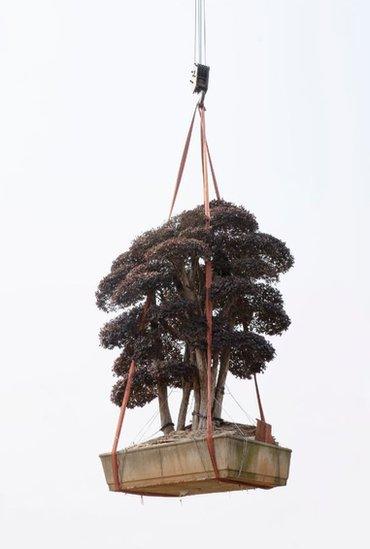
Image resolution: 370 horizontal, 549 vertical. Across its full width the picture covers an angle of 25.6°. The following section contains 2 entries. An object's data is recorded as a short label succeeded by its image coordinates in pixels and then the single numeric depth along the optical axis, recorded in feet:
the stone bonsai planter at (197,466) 38.55
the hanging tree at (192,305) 43.80
